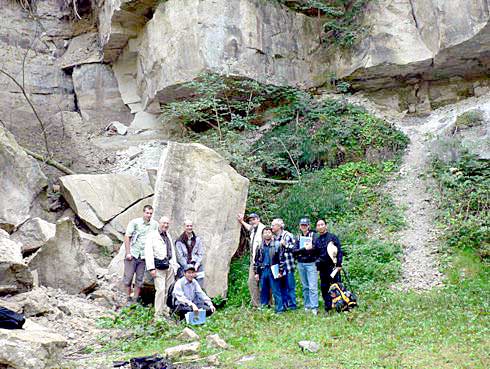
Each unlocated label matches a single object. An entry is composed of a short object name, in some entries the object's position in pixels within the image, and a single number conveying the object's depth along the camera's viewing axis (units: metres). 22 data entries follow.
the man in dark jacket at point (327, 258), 8.60
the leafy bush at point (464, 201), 11.43
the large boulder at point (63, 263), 9.78
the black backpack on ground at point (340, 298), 8.41
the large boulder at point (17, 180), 12.38
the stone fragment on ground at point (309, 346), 6.38
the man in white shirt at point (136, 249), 9.59
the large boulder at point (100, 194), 13.46
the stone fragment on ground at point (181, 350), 6.13
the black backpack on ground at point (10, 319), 5.93
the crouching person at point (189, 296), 8.22
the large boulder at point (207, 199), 11.12
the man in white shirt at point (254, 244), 9.45
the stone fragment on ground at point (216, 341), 6.58
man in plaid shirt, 8.94
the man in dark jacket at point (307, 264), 8.72
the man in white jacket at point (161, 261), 8.88
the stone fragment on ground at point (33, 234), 10.94
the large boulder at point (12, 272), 7.73
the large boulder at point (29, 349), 5.23
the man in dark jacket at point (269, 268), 8.93
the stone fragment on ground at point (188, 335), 7.02
